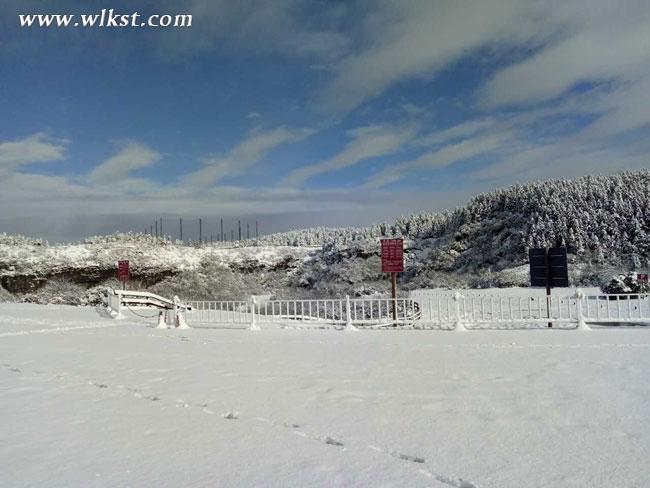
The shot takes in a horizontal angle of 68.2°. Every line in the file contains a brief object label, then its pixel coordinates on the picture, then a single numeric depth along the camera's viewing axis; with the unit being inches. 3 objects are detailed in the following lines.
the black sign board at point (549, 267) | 572.1
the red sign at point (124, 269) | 896.8
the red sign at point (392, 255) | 623.8
